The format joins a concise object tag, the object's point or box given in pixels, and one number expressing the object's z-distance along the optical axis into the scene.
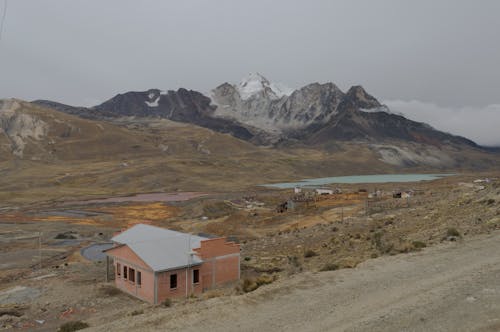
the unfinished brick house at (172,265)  25.89
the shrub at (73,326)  16.62
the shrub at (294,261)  26.09
